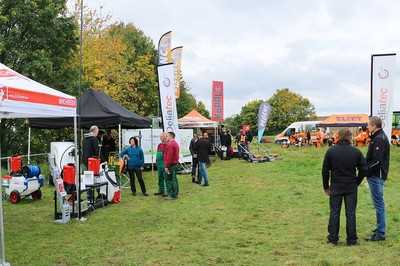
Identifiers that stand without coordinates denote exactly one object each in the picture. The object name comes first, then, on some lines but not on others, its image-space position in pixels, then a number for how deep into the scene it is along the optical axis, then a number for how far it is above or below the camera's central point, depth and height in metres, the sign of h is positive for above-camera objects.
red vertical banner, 28.91 +1.80
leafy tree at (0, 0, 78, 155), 23.67 +4.25
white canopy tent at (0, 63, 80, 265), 5.97 +0.46
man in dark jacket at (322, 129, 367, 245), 6.84 -0.60
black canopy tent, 14.07 +0.51
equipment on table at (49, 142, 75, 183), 13.11 -0.47
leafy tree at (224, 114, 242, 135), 90.97 +2.33
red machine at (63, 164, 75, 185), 9.56 -0.75
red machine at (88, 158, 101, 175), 10.54 -0.64
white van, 48.62 +0.46
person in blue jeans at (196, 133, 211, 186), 15.19 -0.64
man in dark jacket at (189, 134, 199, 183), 16.28 -0.88
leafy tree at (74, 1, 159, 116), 30.11 +4.32
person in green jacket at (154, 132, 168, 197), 12.51 -0.87
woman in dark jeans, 12.56 -0.62
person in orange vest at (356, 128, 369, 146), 33.72 -0.49
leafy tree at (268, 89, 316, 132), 82.12 +3.98
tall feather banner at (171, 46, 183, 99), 25.34 +3.83
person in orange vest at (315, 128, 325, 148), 36.98 -0.46
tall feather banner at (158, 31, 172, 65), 19.94 +3.36
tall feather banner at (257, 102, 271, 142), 28.14 +0.94
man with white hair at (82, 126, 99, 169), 12.12 -0.26
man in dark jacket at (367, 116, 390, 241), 7.04 -0.46
